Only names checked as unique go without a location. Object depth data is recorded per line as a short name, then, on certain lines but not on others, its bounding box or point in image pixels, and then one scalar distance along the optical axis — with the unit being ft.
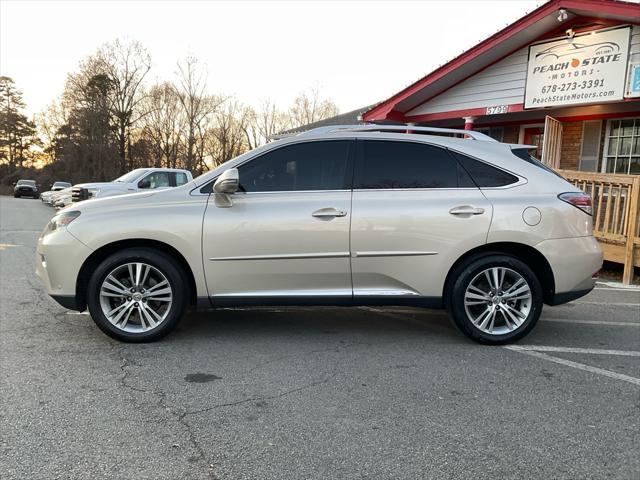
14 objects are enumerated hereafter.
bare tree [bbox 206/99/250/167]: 165.89
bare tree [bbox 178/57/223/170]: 147.23
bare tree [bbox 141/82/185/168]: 152.50
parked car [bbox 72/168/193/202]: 46.03
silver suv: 14.03
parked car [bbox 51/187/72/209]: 63.21
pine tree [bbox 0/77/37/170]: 211.20
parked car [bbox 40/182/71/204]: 93.89
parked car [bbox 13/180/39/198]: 155.02
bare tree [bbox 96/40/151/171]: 149.79
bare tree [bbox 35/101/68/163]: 189.52
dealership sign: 32.32
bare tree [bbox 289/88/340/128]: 165.07
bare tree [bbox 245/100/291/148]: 172.35
